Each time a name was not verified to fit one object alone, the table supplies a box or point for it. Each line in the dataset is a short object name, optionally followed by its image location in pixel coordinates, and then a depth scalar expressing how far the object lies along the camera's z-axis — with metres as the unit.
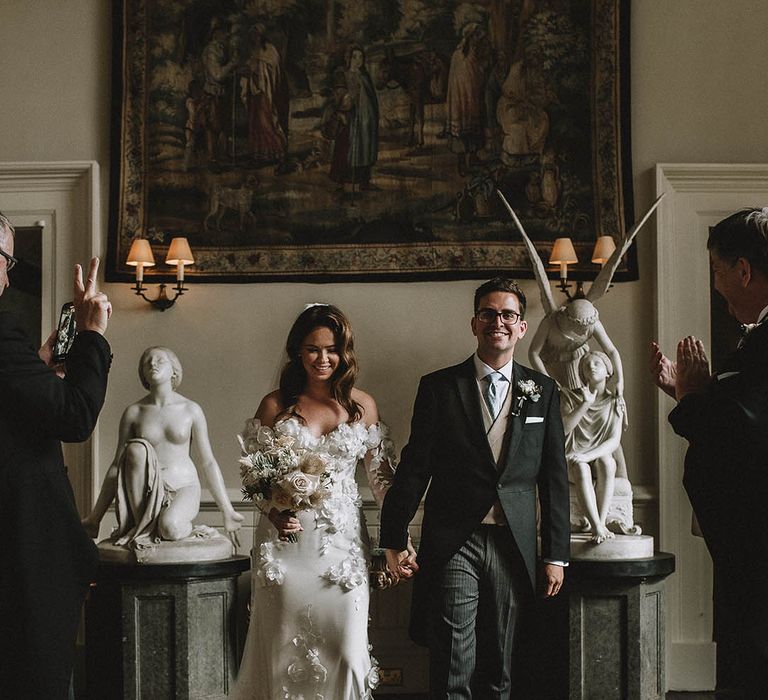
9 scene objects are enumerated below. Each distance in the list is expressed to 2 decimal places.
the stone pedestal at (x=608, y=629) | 4.92
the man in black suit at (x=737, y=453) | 2.44
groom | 4.16
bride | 4.32
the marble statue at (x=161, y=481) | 5.05
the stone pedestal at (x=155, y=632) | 4.95
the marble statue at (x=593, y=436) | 5.08
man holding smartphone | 2.71
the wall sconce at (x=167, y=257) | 5.88
